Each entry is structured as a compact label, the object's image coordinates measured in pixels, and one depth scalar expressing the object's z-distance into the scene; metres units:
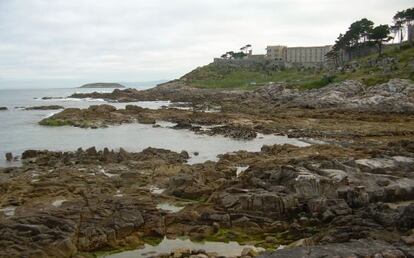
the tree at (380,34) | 107.12
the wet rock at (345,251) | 16.09
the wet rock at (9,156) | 43.59
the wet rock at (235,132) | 54.19
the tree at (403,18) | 113.13
